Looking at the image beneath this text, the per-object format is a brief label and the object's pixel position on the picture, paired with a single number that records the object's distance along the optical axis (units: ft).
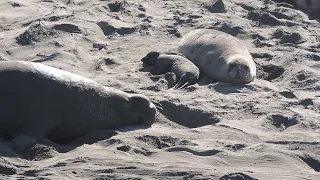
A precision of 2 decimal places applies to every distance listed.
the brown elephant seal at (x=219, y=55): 46.85
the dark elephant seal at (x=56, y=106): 34.42
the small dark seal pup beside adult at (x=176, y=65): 46.34
